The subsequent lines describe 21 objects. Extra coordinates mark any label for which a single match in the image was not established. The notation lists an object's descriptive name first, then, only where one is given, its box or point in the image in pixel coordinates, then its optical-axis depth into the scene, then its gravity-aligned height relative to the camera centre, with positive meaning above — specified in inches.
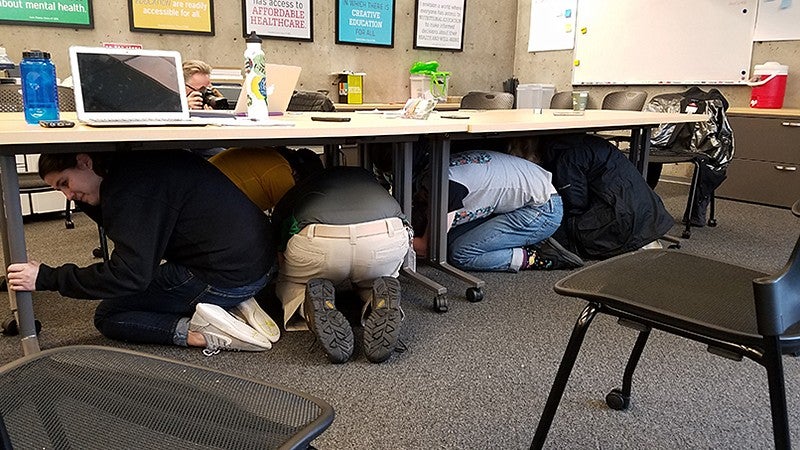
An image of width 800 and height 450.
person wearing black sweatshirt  60.3 -17.6
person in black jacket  106.3 -17.1
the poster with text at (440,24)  217.9 +28.4
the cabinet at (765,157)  159.0 -14.1
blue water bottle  62.7 +0.8
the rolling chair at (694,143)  132.8 -9.5
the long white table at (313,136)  57.3 -4.3
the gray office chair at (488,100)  169.6 +0.2
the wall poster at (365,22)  200.7 +26.5
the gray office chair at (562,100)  183.2 +0.8
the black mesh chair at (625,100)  171.2 +1.0
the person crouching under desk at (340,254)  67.4 -19.2
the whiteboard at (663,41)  181.6 +20.8
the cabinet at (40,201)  136.8 -25.3
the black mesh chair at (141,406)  24.8 -14.1
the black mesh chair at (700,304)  31.0 -13.0
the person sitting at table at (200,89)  109.6 +1.5
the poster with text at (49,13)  150.6 +21.1
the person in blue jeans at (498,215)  97.4 -19.3
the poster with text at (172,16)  167.5 +23.1
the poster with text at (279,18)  184.7 +25.1
